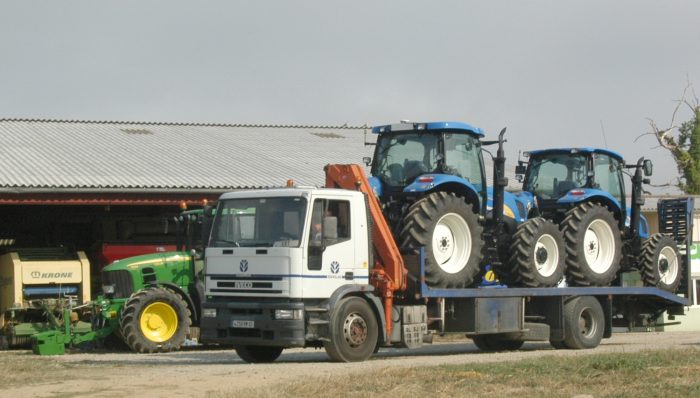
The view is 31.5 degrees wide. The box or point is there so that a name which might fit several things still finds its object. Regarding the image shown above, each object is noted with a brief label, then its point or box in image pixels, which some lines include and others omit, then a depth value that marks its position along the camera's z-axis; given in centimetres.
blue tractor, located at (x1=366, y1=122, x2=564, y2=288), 1984
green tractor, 2356
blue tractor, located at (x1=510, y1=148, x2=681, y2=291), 2227
